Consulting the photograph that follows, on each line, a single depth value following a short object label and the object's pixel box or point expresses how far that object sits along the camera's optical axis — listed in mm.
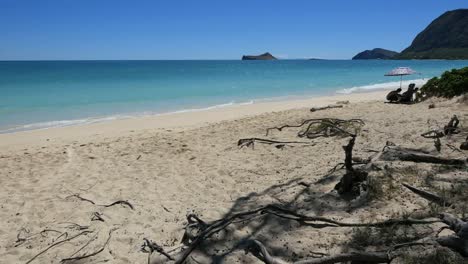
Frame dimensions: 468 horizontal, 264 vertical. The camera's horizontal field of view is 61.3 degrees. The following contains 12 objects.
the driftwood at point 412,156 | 4816
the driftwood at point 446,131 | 6280
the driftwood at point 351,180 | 4234
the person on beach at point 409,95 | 12281
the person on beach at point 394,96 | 12887
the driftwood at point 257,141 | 7552
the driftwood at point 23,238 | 4308
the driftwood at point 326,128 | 7804
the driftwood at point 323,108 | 11953
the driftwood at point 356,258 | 2764
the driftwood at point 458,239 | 2635
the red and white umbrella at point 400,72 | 14041
